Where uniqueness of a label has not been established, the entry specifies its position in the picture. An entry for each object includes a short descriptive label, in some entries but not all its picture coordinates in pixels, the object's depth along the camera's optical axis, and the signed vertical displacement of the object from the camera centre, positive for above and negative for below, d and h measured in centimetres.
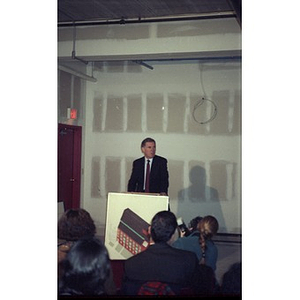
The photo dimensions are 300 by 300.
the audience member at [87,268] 223 -49
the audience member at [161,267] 249 -55
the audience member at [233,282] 236 -58
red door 741 -14
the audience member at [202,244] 299 -51
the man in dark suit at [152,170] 559 -15
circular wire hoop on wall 751 +75
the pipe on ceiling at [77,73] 675 +116
